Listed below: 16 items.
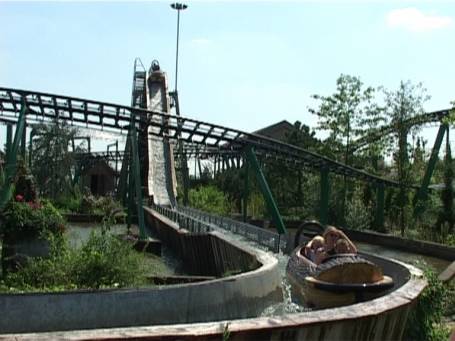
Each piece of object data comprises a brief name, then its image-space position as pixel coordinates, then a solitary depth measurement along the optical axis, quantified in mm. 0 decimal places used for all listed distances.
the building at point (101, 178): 64750
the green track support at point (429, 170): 30619
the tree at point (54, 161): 41906
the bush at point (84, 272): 8047
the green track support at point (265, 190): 23844
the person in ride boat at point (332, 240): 9453
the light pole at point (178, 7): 59750
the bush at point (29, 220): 9961
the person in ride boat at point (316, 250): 9680
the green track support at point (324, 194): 29062
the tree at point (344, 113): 34594
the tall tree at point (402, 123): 29375
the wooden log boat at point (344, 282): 7715
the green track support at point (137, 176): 20156
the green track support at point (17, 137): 22031
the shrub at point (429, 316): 6533
